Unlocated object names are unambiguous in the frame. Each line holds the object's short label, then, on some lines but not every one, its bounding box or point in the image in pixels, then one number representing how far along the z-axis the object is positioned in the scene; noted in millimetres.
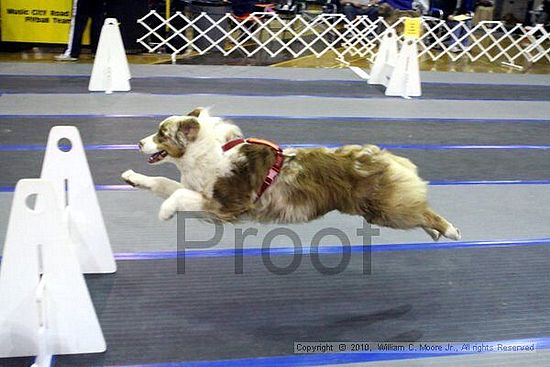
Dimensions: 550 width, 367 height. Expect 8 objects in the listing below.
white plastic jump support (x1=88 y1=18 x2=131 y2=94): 7016
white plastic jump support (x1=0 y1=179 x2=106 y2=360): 2271
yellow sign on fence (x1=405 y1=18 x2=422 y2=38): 7558
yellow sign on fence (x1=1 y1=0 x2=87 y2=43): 9141
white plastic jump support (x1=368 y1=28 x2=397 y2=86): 8156
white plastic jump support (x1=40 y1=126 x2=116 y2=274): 2908
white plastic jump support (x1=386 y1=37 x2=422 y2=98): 7758
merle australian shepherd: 2793
